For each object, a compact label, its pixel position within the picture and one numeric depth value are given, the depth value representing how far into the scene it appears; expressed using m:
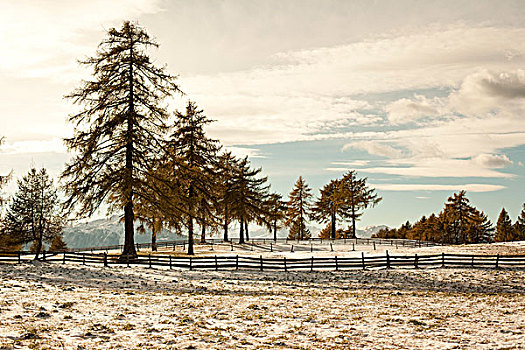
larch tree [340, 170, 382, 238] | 72.88
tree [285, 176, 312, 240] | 73.62
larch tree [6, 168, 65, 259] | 42.56
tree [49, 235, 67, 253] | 68.49
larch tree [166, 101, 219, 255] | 39.12
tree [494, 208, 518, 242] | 96.25
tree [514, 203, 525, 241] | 102.85
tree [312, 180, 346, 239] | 71.81
